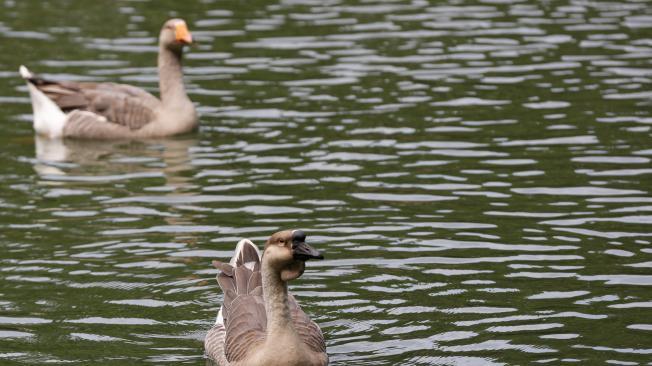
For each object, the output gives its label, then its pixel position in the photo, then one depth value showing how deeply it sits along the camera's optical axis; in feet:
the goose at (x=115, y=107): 126.62
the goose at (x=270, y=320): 65.41
